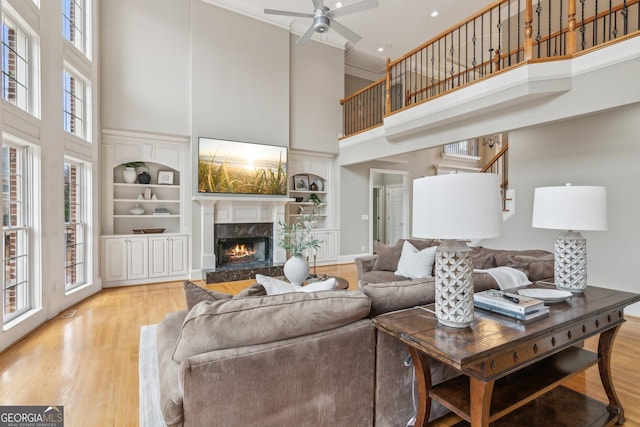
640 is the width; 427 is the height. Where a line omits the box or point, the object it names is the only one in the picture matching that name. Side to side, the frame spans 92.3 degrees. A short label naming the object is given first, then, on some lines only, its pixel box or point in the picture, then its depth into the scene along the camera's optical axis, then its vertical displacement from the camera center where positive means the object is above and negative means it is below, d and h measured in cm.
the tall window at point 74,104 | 428 +156
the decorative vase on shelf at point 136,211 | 541 +1
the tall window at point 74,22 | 424 +271
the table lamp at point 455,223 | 128 -5
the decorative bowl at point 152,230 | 544 -34
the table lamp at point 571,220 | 190 -5
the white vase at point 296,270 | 334 -63
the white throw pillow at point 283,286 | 177 -44
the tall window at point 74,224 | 427 -17
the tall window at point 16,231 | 308 -20
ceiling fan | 378 +255
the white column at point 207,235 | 575 -44
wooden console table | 124 -66
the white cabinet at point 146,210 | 515 +3
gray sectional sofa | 125 -68
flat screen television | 570 +86
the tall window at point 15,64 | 306 +154
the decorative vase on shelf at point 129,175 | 539 +64
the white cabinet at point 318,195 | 711 +41
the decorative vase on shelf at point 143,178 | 546 +59
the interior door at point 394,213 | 895 -4
